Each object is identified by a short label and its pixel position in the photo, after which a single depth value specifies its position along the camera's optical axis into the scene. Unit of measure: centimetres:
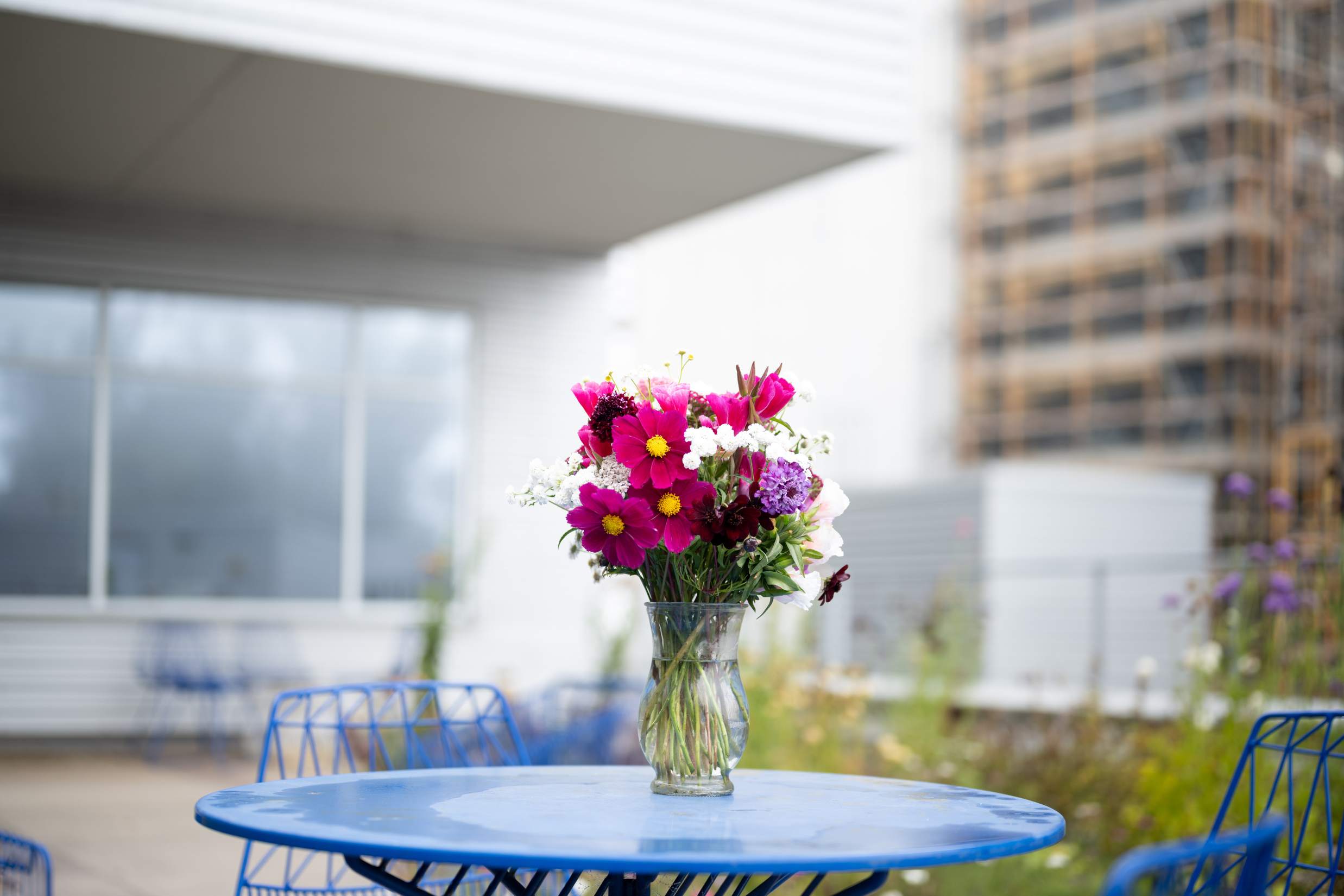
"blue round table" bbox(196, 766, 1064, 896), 154
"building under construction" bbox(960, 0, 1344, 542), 3253
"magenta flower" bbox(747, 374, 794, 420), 204
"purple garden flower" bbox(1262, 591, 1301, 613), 437
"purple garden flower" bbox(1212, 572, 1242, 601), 459
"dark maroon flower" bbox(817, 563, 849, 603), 200
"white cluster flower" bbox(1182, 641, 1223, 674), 495
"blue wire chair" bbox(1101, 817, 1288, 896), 117
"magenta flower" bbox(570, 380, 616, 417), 207
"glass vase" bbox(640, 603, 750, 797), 199
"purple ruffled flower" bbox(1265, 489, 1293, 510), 468
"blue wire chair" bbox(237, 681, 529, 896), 270
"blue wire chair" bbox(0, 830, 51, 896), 193
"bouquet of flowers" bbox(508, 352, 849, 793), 193
